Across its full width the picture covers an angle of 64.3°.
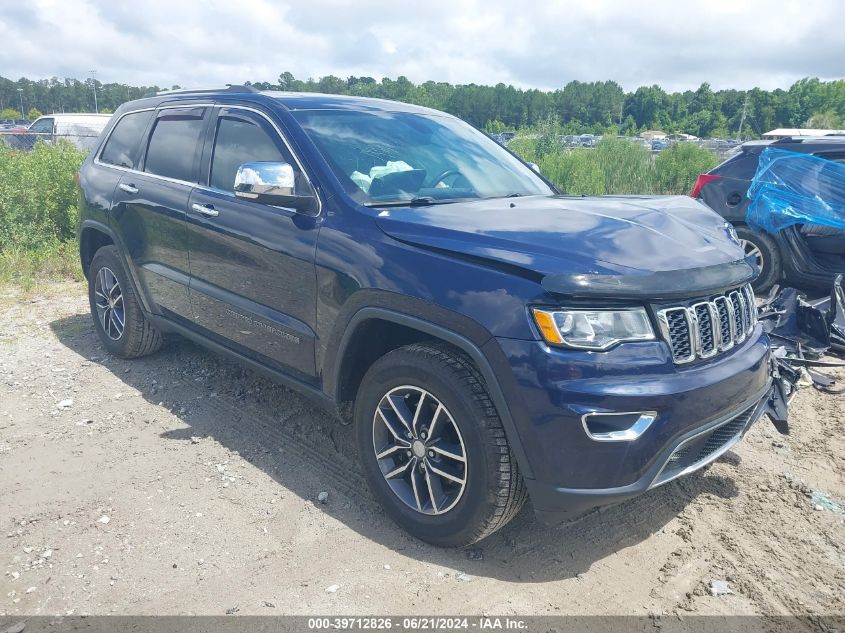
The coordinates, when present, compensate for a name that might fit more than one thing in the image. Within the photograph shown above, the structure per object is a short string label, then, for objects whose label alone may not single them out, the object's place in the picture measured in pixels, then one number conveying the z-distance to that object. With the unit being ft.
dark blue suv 8.10
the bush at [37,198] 27.96
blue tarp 21.55
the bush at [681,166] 47.93
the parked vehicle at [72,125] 58.77
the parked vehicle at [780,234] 21.89
